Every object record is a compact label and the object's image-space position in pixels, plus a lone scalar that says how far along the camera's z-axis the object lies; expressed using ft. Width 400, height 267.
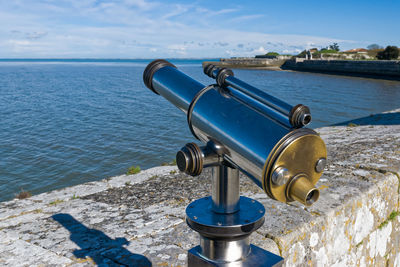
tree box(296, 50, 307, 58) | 239.30
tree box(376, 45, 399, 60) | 159.43
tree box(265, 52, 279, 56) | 318.04
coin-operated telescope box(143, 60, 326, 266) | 3.25
